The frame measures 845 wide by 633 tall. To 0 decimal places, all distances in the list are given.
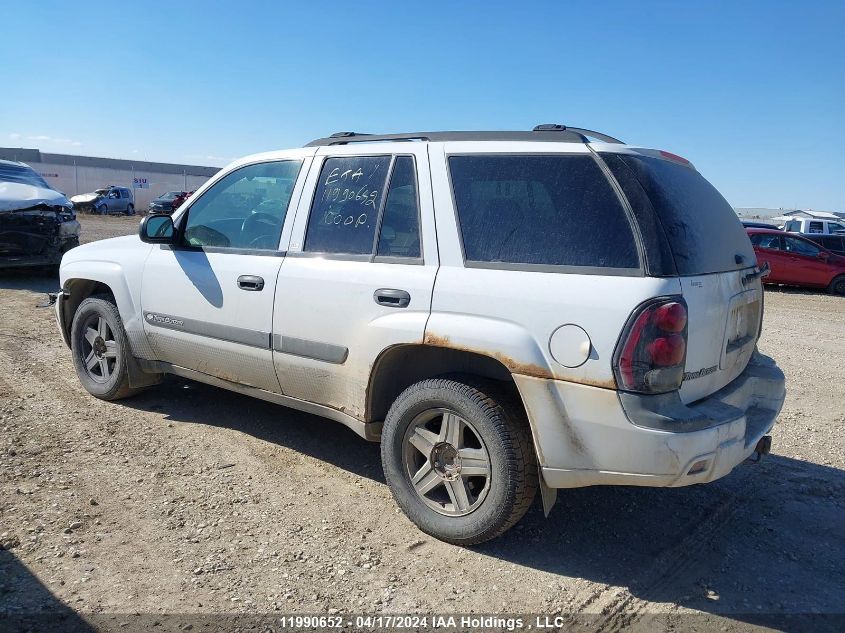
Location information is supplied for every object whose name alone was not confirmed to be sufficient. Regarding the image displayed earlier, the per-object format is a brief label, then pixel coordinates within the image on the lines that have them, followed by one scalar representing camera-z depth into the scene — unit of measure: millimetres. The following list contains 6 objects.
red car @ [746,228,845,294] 16375
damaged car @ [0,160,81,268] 9891
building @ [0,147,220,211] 38688
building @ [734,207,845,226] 30862
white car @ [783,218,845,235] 26109
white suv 2893
